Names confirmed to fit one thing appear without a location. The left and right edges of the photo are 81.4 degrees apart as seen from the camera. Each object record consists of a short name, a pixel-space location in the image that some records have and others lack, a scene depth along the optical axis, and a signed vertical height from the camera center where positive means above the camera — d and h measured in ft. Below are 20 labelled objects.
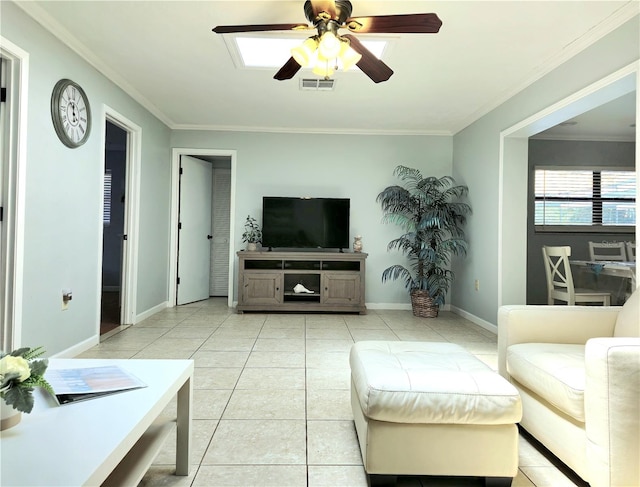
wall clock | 8.77 +3.25
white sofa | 3.96 -1.63
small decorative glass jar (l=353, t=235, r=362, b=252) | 16.06 +0.11
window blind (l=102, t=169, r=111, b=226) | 20.65 +2.52
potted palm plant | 15.21 +0.78
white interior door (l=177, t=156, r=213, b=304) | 16.93 +0.71
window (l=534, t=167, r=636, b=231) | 17.17 +2.45
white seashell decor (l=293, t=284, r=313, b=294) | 15.84 -1.83
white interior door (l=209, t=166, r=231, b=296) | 20.24 +0.60
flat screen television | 16.10 +1.04
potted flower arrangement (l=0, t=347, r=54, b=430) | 3.03 -1.22
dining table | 11.34 -0.65
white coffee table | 2.65 -1.59
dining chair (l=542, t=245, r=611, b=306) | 12.31 -1.35
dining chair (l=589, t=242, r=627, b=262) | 15.34 +0.04
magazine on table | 3.74 -1.52
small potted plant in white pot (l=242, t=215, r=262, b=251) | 16.34 +0.61
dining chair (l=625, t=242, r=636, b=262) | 15.65 +0.01
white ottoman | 4.35 -2.12
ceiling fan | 6.56 +3.99
